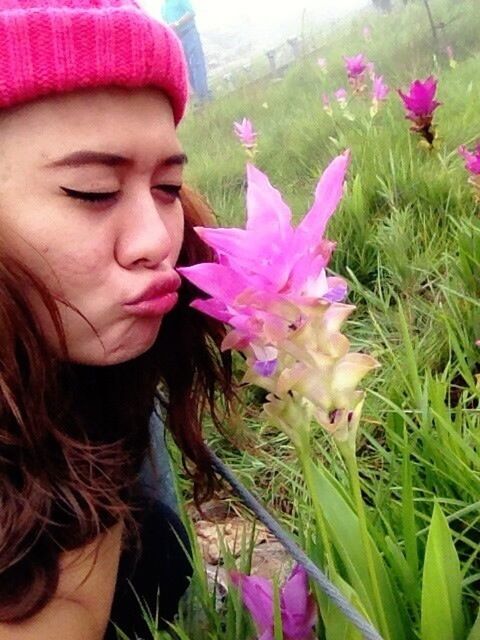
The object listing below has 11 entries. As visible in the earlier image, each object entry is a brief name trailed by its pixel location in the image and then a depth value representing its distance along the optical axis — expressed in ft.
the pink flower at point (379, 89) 6.99
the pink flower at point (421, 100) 5.19
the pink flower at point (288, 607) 2.16
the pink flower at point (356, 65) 6.95
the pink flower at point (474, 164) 4.08
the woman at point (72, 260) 2.10
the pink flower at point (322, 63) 6.91
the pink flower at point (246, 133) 6.67
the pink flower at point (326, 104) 7.40
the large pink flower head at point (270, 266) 1.54
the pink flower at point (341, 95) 7.42
